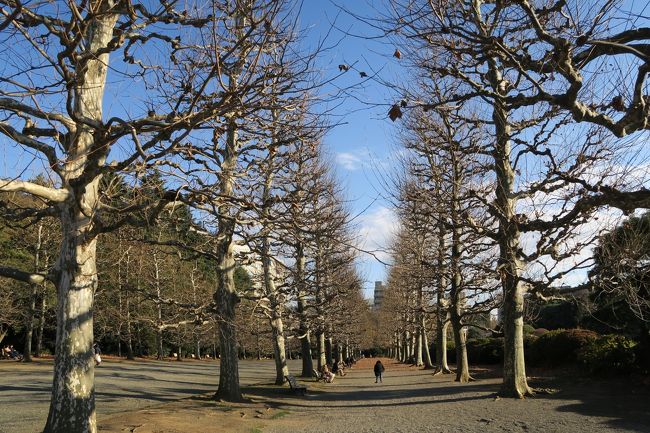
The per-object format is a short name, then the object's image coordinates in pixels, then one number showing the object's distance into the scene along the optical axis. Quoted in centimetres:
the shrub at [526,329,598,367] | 2098
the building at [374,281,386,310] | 7124
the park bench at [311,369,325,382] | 2772
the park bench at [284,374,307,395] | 2015
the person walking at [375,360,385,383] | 2806
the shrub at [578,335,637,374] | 1639
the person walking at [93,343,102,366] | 3272
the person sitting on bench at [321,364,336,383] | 2736
